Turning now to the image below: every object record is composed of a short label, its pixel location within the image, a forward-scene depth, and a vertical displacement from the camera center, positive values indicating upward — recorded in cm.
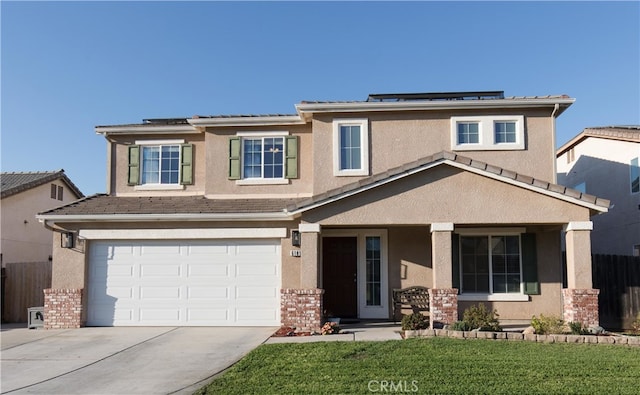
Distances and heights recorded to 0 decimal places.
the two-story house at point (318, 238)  1417 +36
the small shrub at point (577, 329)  1134 -160
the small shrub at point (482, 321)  1159 -146
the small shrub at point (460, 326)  1150 -156
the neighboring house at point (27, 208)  1928 +159
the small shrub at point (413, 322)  1211 -156
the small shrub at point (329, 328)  1233 -173
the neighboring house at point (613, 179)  1830 +263
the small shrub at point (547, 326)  1142 -154
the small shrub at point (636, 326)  1324 -181
